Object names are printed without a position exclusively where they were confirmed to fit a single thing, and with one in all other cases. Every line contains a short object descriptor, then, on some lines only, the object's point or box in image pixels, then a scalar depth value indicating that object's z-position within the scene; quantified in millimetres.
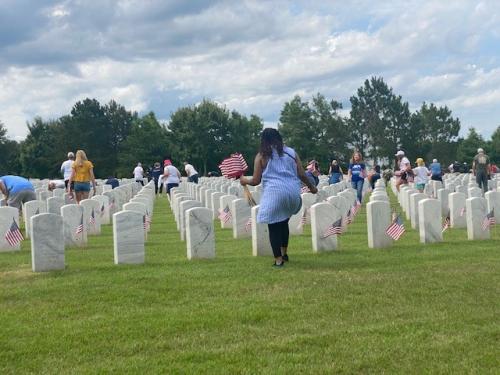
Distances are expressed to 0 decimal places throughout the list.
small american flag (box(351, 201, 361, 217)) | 16694
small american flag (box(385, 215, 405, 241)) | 11109
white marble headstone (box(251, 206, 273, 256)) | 10508
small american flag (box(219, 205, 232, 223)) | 16078
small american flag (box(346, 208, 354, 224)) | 15145
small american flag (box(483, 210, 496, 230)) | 12047
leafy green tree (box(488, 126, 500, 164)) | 84688
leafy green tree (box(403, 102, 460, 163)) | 84638
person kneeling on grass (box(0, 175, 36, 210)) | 14609
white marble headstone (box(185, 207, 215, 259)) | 10125
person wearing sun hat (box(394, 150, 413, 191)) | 22672
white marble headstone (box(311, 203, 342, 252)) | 10531
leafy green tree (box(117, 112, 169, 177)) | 73000
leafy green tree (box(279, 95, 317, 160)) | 81500
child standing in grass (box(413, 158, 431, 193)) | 22719
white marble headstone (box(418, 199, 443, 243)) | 11719
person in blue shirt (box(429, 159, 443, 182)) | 27770
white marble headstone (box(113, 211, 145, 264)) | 9727
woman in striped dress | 9055
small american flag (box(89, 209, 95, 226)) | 15216
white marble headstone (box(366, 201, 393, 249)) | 11070
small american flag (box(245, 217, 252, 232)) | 13633
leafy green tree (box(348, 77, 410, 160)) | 84688
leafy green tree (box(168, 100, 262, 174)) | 73438
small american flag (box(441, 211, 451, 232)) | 12477
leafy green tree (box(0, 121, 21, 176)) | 81688
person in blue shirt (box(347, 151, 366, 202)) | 20078
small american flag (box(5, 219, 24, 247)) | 11836
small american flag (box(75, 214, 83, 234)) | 12773
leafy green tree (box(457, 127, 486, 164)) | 87625
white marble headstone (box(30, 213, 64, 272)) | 9242
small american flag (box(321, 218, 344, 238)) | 10689
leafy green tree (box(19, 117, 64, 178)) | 76375
